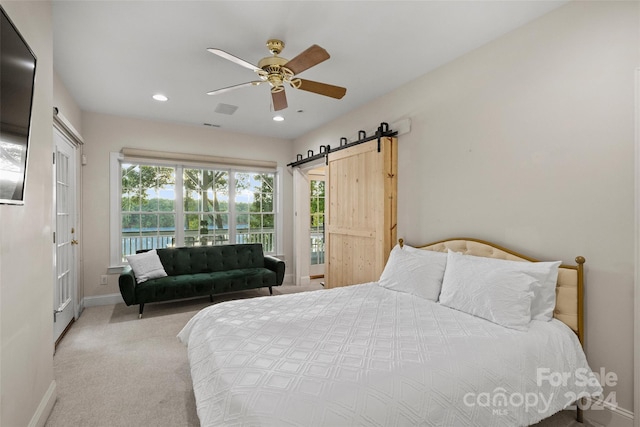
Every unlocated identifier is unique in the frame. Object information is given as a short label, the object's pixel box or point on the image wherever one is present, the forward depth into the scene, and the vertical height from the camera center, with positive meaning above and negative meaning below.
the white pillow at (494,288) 1.97 -0.52
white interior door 3.31 -0.23
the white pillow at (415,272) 2.65 -0.53
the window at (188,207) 4.73 +0.14
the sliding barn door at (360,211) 3.54 +0.04
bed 1.27 -0.72
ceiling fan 2.17 +1.12
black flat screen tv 1.29 +0.50
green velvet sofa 3.91 -0.87
